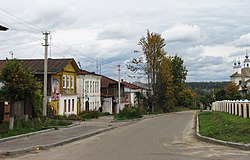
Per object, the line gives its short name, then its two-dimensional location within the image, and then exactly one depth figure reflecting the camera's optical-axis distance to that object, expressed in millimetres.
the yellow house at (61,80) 40031
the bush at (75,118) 37488
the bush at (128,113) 43209
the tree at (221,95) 90688
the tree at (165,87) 70188
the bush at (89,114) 43000
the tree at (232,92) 85588
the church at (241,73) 142100
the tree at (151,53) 68125
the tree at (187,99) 107669
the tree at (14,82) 21141
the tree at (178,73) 91750
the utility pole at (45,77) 28391
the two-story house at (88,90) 51531
